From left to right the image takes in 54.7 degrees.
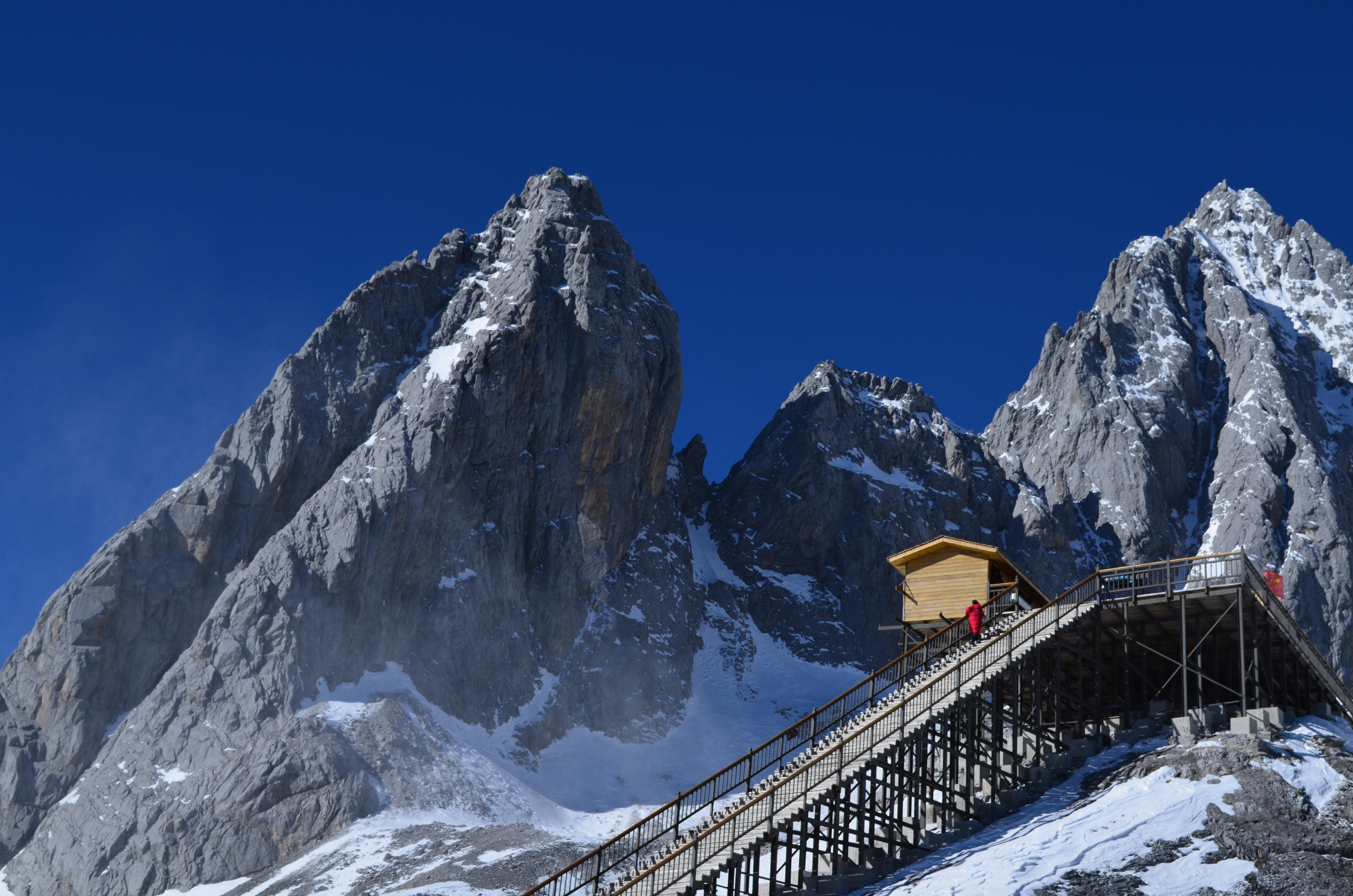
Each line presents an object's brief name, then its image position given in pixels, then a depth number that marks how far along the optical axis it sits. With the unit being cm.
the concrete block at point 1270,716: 3959
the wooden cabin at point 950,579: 4600
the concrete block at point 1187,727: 3988
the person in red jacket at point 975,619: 4012
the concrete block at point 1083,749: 4078
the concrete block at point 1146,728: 4200
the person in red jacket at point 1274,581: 4466
